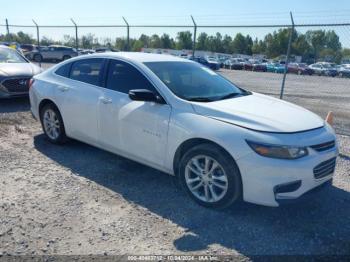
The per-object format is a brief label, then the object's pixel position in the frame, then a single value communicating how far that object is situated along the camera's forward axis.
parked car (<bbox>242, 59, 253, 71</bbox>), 47.22
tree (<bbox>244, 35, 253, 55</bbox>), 95.90
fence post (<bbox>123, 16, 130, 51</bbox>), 10.68
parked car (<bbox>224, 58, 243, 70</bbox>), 47.25
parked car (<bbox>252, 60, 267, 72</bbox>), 46.31
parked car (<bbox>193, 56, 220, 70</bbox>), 35.97
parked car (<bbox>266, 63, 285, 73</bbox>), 44.85
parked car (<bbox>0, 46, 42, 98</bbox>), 8.31
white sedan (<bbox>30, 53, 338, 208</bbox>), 3.33
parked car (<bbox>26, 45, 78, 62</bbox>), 33.09
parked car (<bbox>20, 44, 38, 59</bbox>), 33.95
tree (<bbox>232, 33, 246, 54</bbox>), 95.38
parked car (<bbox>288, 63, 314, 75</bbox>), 44.44
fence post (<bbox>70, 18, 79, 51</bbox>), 12.71
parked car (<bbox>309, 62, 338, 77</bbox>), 42.97
